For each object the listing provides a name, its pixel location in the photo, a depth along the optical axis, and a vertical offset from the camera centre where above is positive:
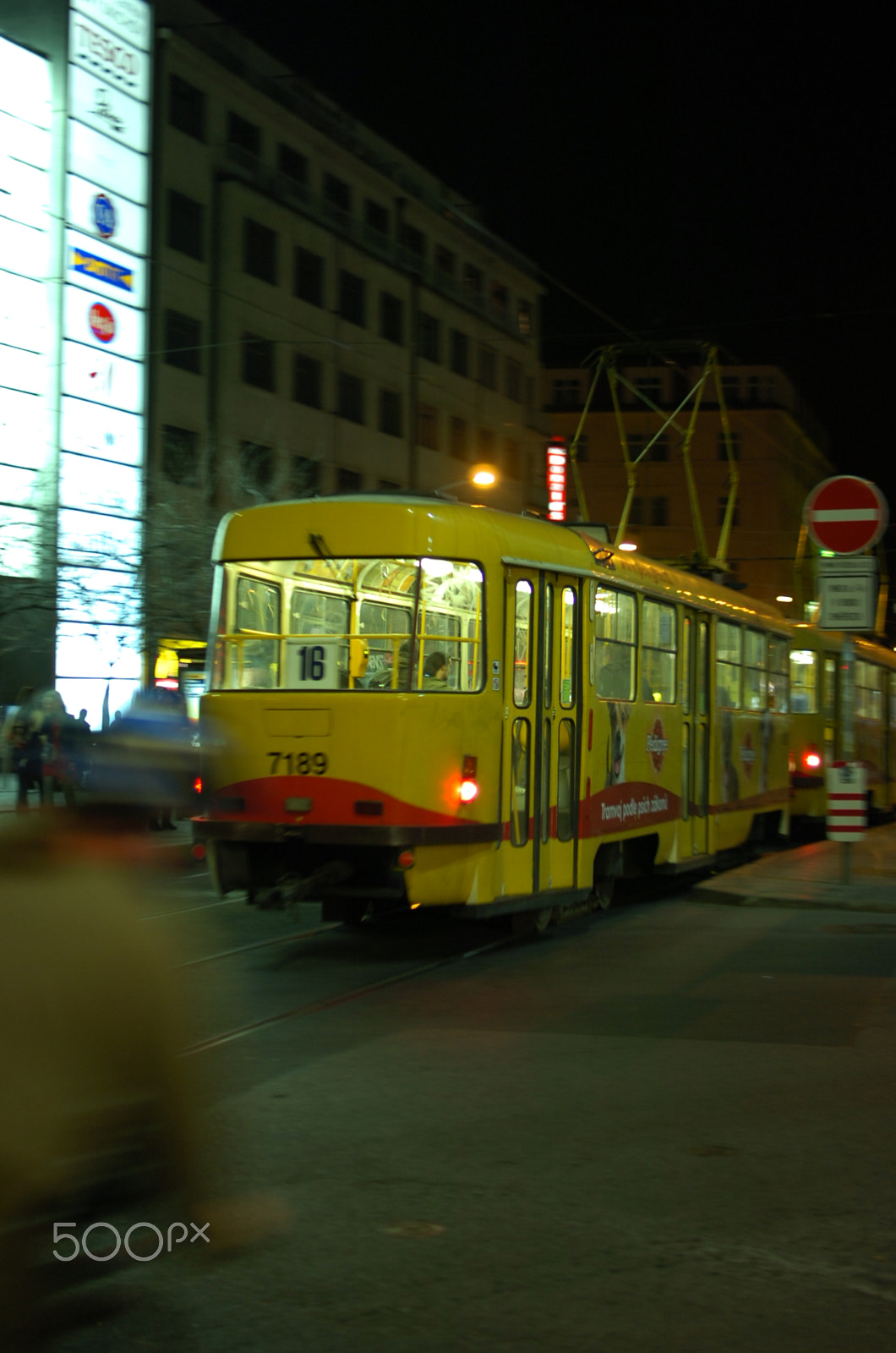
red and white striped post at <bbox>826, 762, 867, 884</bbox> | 14.20 -0.34
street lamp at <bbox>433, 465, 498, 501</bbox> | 25.72 +4.58
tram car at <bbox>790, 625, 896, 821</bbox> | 21.94 +0.69
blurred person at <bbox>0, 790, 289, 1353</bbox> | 2.88 -0.58
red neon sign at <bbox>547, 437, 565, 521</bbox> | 51.44 +9.25
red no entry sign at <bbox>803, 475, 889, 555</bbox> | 14.04 +2.19
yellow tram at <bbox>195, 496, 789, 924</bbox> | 10.09 +0.32
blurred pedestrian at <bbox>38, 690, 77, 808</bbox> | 21.77 +0.15
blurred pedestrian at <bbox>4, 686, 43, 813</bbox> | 21.81 +0.09
